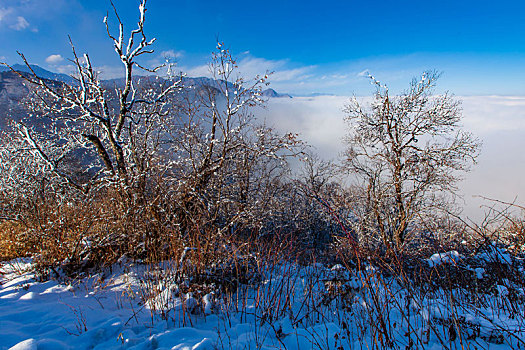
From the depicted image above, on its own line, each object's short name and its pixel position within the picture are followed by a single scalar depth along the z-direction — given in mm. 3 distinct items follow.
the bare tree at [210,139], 6551
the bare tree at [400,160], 11523
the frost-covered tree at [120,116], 5344
